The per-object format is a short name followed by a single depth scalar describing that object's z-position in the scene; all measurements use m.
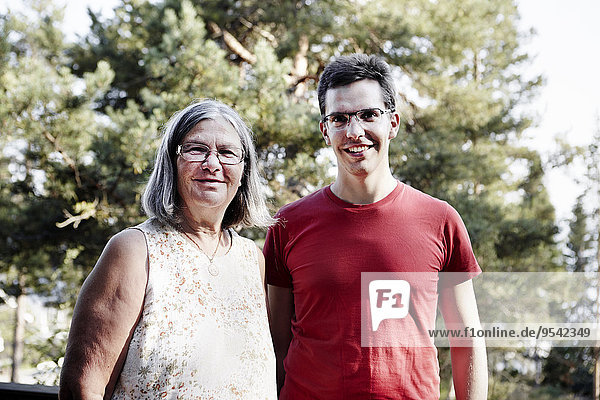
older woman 1.16
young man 1.46
